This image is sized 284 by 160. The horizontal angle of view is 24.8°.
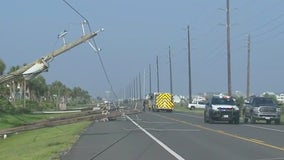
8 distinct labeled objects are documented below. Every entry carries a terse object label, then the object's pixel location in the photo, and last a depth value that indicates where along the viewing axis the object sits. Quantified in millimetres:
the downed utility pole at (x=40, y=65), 35938
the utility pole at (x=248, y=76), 82000
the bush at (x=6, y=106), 63978
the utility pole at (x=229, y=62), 72438
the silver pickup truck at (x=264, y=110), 49000
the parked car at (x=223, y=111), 48084
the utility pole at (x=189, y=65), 109025
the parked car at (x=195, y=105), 111125
